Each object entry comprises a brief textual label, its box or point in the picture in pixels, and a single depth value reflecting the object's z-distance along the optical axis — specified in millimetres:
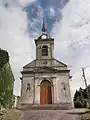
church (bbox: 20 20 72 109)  22164
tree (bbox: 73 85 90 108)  20428
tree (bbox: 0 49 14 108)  16386
